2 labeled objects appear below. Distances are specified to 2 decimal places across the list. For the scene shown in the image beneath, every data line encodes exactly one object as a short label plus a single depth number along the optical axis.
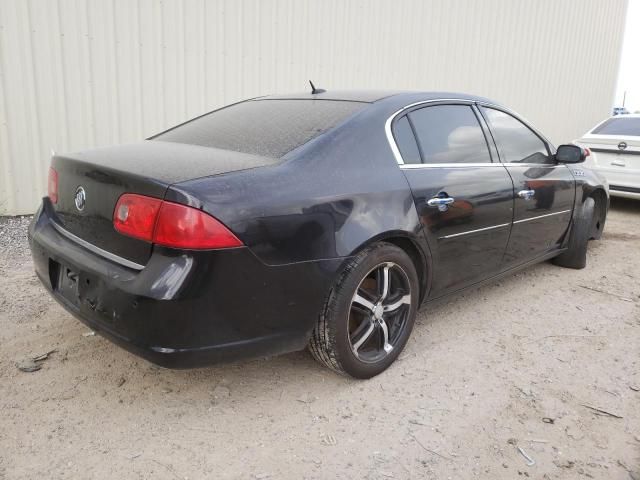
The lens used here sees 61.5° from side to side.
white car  6.83
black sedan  2.09
